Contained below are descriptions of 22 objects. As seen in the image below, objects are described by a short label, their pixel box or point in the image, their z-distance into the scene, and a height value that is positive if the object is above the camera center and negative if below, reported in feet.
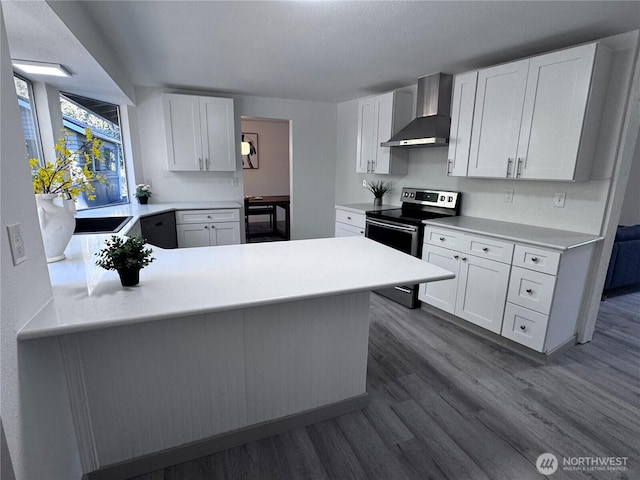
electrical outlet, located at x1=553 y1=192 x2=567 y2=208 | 8.53 -0.52
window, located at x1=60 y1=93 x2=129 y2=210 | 10.51 +1.29
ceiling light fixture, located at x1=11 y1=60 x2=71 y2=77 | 7.36 +2.39
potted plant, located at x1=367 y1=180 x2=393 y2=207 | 14.03 -0.59
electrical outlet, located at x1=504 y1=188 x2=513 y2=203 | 9.66 -0.50
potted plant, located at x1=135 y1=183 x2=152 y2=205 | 13.26 -0.88
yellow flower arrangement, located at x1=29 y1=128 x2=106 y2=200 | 5.39 -0.14
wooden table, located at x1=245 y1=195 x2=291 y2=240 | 18.66 -1.70
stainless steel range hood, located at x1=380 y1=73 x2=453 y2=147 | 10.47 +2.07
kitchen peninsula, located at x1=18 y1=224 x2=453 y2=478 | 4.11 -2.58
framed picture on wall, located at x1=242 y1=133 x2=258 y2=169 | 23.97 +1.61
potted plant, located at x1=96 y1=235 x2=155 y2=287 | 4.25 -1.16
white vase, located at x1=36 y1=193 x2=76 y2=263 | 5.24 -0.92
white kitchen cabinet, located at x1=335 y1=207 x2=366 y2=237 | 12.73 -1.97
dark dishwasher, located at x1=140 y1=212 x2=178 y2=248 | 10.68 -2.02
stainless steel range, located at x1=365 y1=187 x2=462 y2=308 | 10.53 -1.54
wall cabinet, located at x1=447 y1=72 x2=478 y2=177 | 9.50 +1.67
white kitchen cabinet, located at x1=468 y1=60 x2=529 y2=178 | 8.40 +1.62
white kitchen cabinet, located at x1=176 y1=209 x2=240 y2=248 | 12.93 -2.23
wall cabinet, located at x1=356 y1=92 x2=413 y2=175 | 12.45 +1.88
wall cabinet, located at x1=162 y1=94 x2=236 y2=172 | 13.00 +1.66
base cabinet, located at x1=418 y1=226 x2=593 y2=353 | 7.53 -2.73
